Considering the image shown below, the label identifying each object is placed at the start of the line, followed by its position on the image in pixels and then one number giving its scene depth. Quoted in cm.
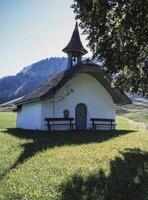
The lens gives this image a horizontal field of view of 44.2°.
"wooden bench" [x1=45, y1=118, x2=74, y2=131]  1591
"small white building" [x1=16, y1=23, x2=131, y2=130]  1608
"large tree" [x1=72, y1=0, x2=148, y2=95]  861
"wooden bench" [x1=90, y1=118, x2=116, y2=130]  1701
